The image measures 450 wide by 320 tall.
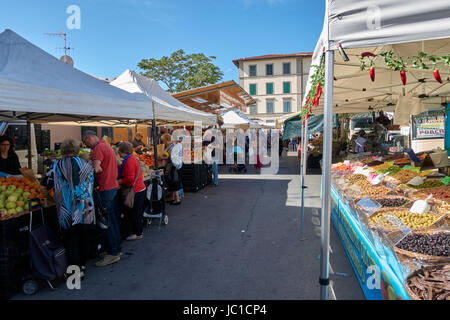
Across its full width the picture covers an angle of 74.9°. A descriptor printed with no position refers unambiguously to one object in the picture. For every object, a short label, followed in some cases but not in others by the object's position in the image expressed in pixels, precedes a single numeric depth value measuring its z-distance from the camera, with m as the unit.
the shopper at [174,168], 7.38
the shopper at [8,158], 5.62
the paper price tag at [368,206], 3.67
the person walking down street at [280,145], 21.09
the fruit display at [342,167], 7.51
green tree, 29.47
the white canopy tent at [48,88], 3.34
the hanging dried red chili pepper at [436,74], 2.48
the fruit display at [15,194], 3.49
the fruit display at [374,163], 7.20
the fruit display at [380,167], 6.37
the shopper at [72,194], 3.56
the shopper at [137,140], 9.39
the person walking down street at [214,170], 10.08
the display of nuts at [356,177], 5.98
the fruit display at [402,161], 6.88
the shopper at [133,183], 4.76
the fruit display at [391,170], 5.87
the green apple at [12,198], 3.56
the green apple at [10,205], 3.49
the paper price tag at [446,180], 4.86
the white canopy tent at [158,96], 6.54
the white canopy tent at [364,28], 1.93
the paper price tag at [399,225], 2.90
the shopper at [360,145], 12.30
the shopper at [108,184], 4.23
